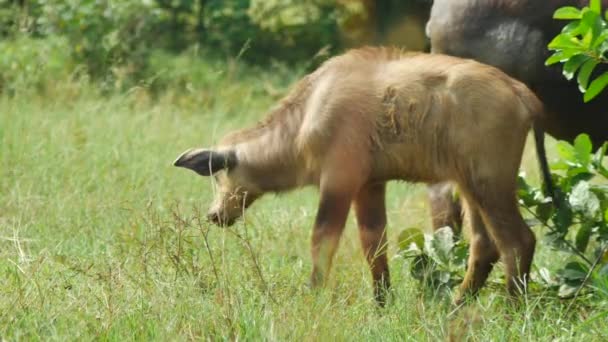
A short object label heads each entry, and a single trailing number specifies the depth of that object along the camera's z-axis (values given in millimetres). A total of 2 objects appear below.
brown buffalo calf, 11234
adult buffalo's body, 12414
